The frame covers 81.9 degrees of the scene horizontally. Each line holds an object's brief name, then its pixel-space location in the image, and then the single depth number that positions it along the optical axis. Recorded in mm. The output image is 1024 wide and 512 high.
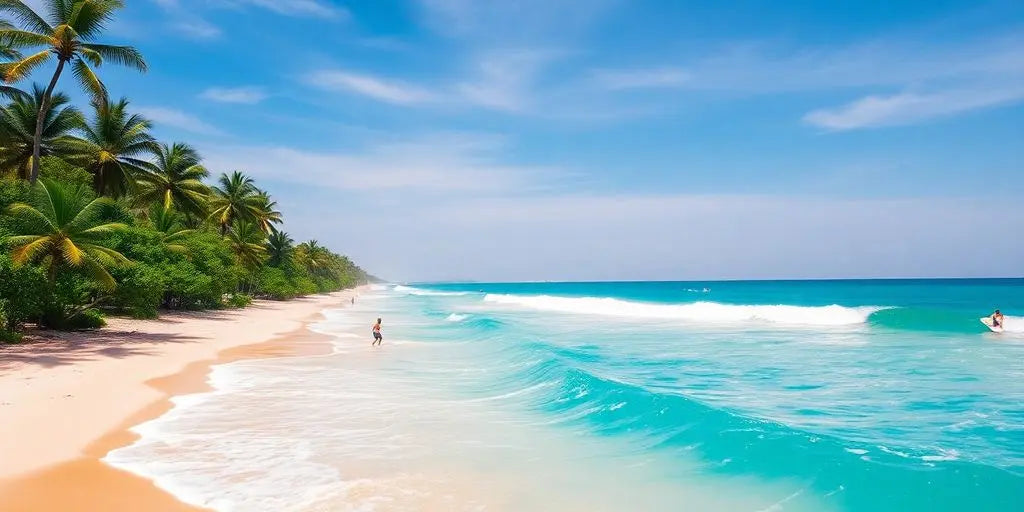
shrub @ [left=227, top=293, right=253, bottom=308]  44047
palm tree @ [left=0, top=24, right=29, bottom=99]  19667
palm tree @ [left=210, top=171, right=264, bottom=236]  46562
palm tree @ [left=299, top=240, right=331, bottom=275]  87256
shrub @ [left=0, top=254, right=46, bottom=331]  14469
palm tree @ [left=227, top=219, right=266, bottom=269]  48000
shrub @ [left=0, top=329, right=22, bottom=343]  15344
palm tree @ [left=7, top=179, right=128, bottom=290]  15930
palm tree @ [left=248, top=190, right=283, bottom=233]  50028
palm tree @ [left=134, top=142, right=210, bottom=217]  35094
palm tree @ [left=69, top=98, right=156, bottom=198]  28297
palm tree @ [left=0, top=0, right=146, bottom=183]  19359
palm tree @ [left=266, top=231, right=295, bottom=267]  64812
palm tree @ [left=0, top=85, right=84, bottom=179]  24719
